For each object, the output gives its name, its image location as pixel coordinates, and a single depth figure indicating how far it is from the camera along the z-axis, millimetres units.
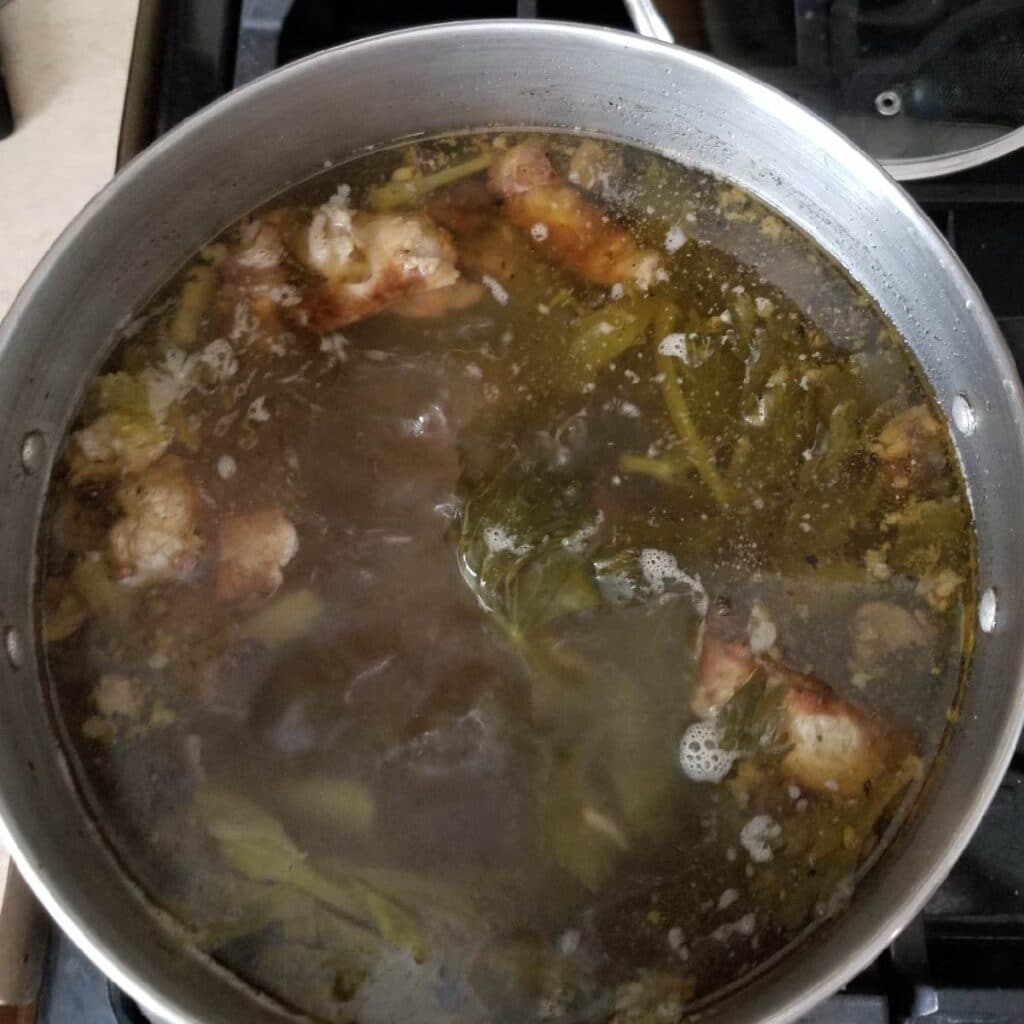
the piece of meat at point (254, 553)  410
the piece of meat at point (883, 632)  418
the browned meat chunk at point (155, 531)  410
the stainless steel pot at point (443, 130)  371
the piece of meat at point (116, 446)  417
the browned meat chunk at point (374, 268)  438
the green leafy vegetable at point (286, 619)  407
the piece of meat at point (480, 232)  444
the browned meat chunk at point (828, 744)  403
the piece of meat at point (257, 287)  432
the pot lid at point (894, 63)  460
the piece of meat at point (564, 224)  443
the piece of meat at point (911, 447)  432
